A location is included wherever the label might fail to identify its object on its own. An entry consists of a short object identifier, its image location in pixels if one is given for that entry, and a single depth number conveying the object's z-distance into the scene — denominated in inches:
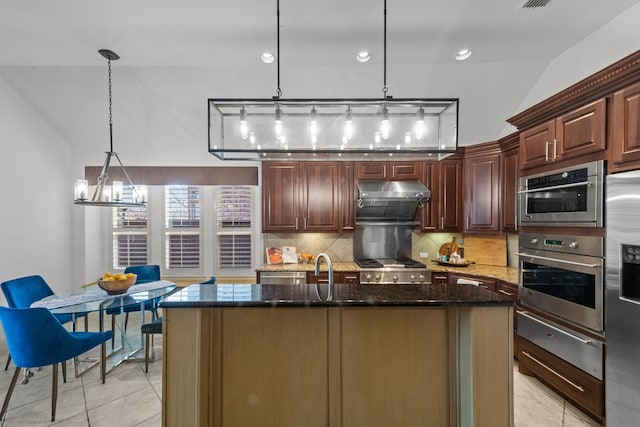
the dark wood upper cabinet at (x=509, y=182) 133.9
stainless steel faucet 73.1
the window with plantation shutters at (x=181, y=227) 191.5
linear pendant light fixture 76.7
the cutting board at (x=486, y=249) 153.8
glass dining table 101.2
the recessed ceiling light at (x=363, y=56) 111.4
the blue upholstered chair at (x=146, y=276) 140.6
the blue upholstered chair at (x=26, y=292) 108.7
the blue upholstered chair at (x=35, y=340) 84.8
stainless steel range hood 150.5
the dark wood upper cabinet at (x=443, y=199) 160.4
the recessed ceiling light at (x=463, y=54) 111.5
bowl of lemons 113.3
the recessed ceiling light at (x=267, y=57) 112.0
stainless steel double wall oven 81.6
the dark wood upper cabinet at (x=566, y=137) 81.2
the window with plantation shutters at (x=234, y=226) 190.7
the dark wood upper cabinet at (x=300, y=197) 161.9
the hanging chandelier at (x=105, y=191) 106.8
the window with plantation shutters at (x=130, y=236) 192.5
